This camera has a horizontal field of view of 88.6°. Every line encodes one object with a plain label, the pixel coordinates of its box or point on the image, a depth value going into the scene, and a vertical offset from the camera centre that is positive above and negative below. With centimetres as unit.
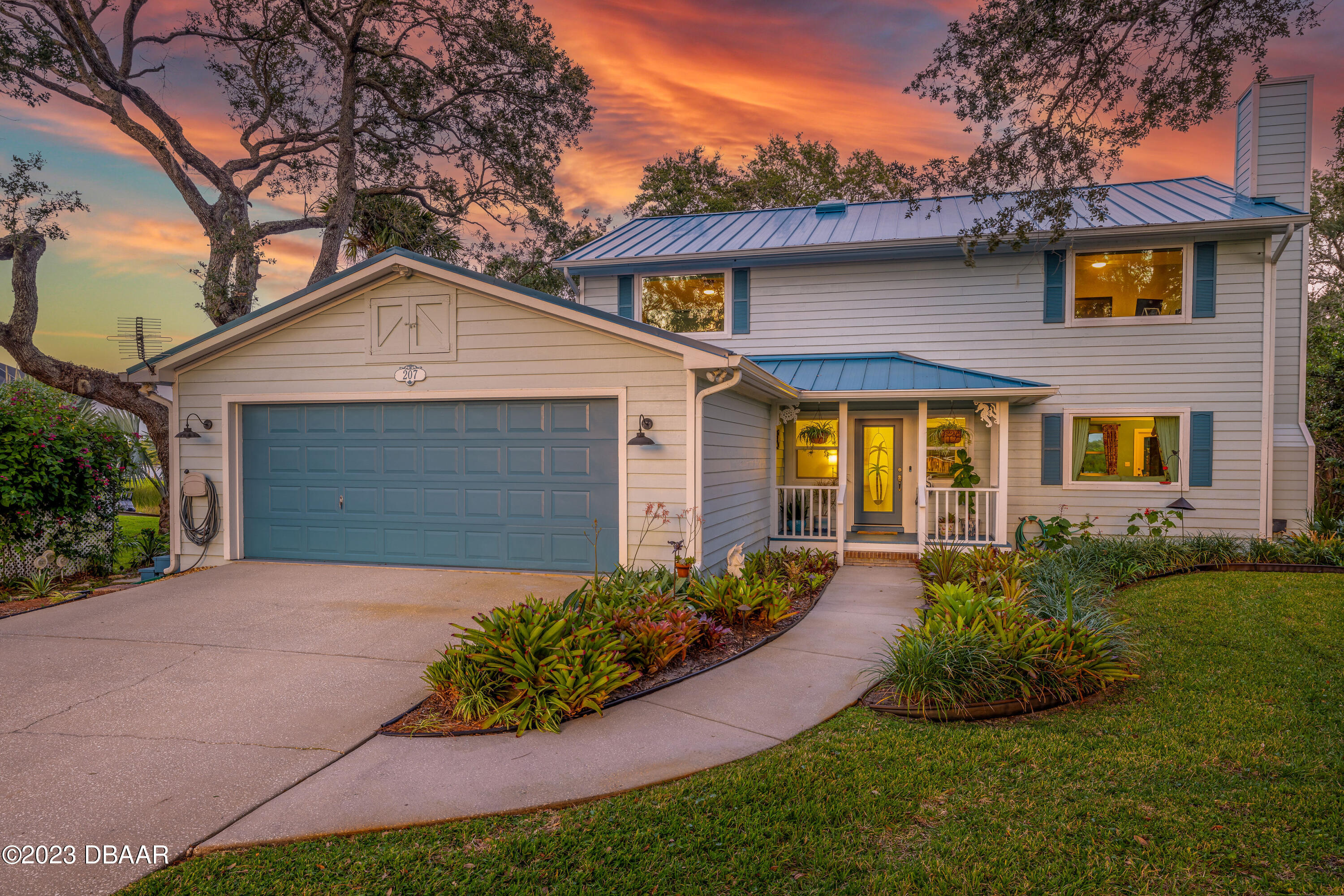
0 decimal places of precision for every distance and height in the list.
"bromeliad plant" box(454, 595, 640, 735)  431 -150
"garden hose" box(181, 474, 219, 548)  863 -110
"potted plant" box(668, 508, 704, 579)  726 -97
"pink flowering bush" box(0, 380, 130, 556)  786 -43
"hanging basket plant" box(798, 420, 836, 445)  1131 +7
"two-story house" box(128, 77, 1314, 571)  782 +63
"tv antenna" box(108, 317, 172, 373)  1522 +222
